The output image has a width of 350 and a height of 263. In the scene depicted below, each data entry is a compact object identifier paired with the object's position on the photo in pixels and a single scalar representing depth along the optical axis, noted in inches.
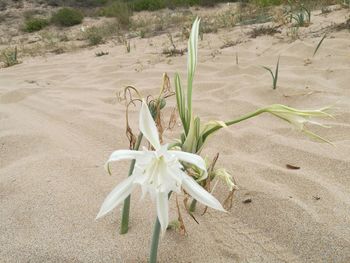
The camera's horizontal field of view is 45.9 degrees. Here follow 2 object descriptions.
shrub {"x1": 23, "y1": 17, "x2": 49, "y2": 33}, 400.5
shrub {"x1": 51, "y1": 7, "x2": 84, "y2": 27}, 411.4
